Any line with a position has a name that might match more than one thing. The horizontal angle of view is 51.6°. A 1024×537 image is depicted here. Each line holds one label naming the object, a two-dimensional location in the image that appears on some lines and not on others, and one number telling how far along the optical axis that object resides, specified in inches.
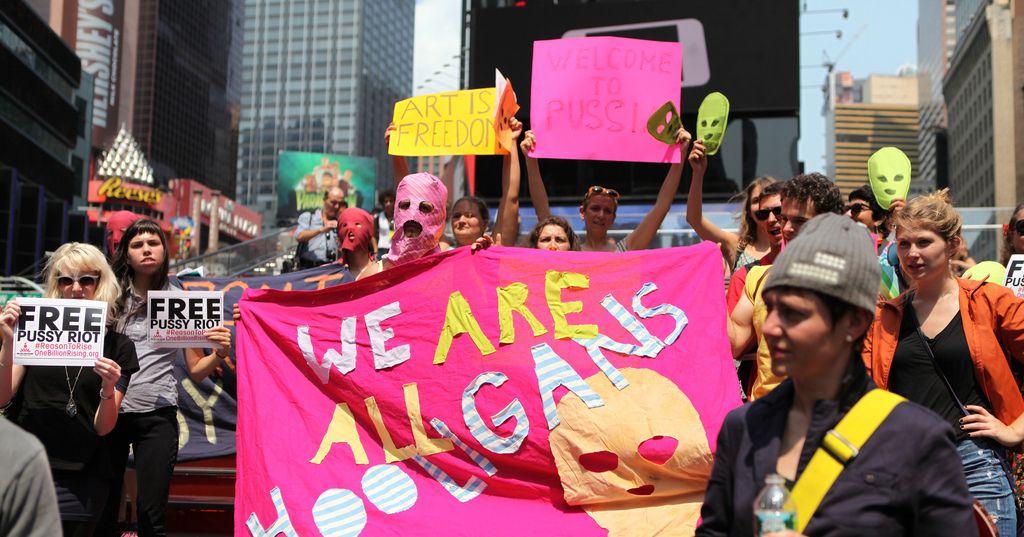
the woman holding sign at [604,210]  239.8
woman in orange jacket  147.8
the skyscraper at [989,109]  3932.1
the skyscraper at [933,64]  6786.4
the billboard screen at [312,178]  2647.6
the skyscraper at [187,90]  4992.6
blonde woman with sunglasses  181.2
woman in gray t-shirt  197.9
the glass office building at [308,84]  7322.8
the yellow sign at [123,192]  3366.1
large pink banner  188.9
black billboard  737.6
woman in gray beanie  85.4
